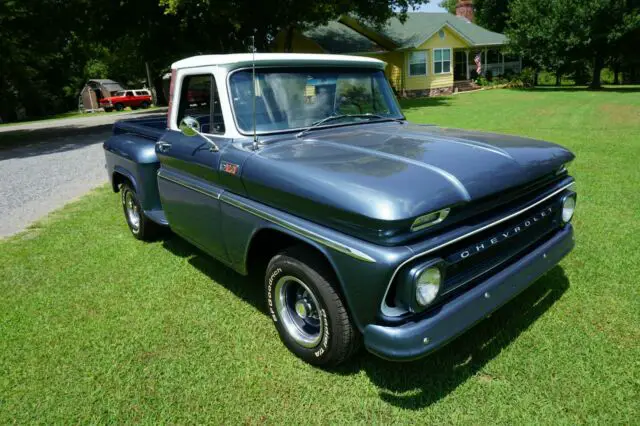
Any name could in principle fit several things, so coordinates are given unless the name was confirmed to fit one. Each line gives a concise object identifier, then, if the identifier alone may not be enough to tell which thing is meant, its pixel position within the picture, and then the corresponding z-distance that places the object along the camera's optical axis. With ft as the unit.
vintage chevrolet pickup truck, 7.97
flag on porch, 114.32
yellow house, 93.91
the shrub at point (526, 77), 111.34
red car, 125.29
